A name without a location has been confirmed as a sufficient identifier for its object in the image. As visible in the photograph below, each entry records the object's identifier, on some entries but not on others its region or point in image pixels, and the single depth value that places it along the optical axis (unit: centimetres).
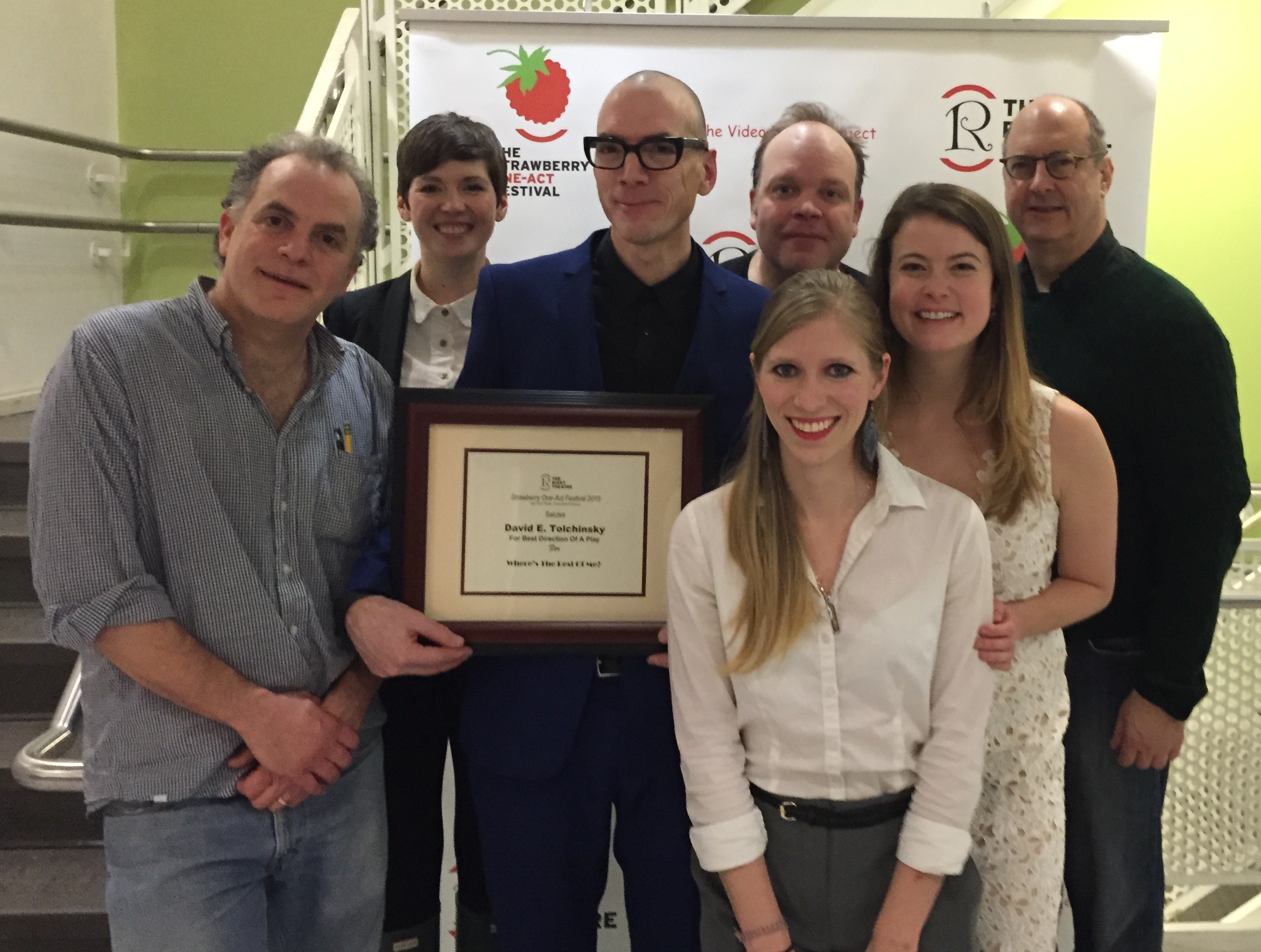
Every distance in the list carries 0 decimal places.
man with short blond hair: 217
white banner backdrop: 296
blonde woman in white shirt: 130
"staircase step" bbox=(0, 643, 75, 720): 288
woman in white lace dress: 145
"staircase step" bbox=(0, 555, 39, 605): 312
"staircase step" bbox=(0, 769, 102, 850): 266
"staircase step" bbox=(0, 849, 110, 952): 242
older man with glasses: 171
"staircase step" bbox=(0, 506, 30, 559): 307
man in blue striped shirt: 127
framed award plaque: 140
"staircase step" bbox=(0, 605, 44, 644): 290
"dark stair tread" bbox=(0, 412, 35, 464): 335
